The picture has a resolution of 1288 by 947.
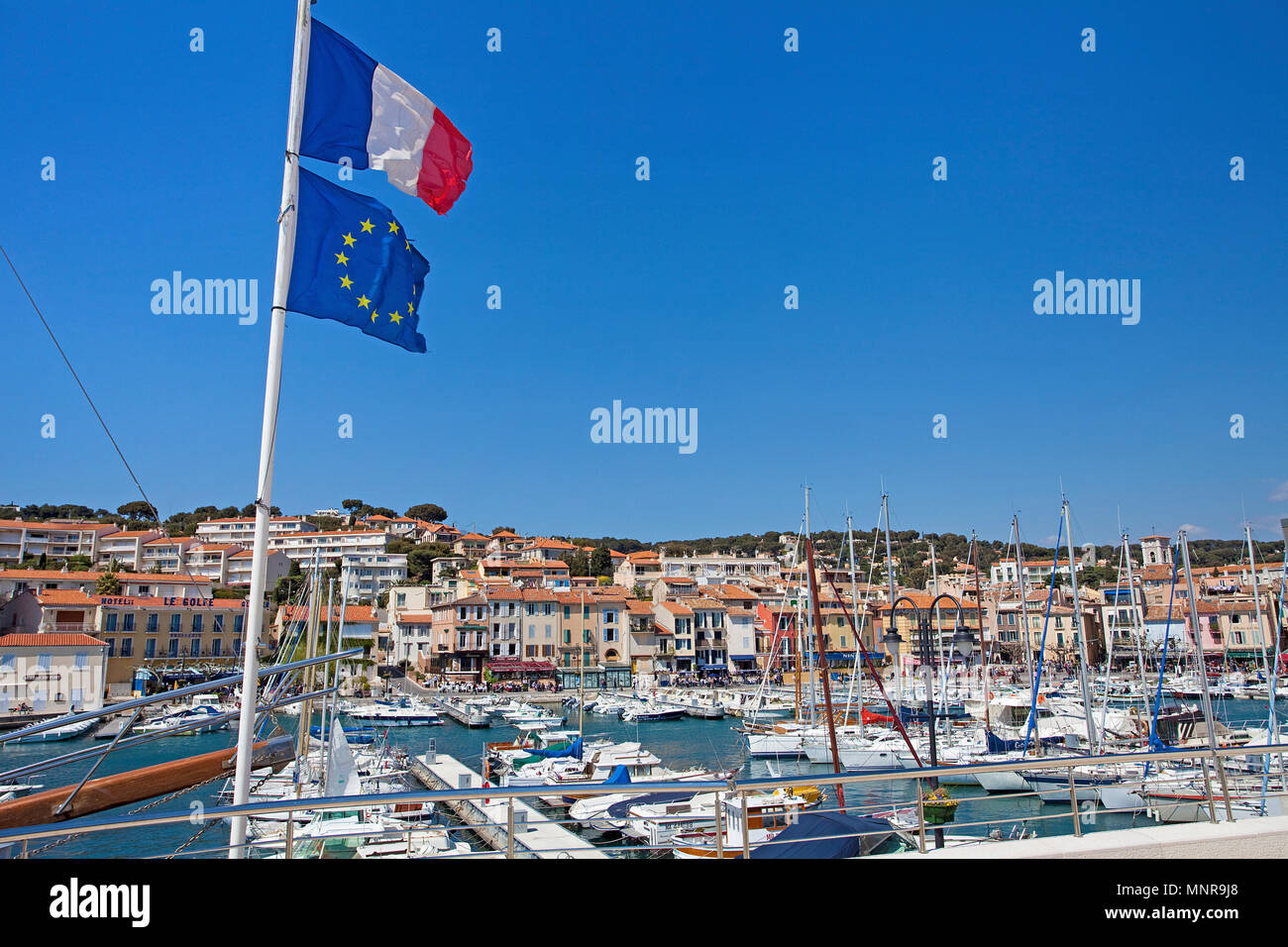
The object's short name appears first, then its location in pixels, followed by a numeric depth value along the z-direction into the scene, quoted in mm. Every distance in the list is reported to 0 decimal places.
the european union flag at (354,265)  7559
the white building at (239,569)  115188
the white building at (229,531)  138125
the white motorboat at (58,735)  53462
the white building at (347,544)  124750
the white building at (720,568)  113125
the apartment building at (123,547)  120688
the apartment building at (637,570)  112062
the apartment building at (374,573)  117062
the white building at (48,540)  119500
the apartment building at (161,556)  116562
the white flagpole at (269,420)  6551
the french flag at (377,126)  7742
